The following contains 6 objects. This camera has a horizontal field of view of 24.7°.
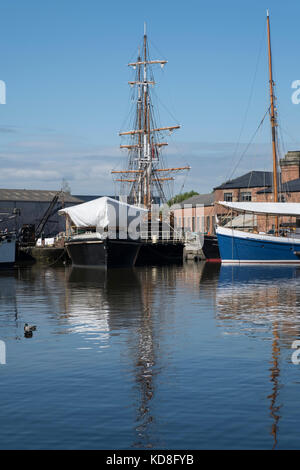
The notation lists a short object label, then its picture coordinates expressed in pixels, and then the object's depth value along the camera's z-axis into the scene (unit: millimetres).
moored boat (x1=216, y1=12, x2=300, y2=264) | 71375
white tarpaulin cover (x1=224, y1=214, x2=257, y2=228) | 92938
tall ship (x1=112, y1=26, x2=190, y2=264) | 85875
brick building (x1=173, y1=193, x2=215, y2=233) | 110812
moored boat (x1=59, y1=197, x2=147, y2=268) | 62969
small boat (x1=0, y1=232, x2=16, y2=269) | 63156
